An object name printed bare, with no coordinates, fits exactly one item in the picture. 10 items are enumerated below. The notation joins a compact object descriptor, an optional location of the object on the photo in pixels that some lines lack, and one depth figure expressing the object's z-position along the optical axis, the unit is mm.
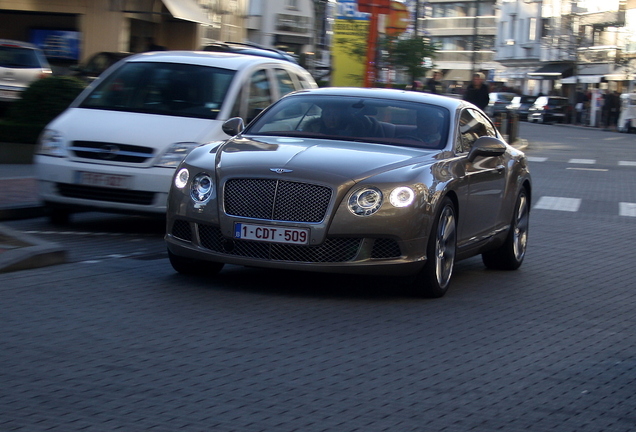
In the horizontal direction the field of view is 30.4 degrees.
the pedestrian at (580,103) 61062
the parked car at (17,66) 23797
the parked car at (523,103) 65250
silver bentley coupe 7195
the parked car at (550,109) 62594
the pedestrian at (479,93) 27047
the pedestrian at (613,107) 54656
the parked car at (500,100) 58975
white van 9922
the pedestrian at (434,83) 31494
